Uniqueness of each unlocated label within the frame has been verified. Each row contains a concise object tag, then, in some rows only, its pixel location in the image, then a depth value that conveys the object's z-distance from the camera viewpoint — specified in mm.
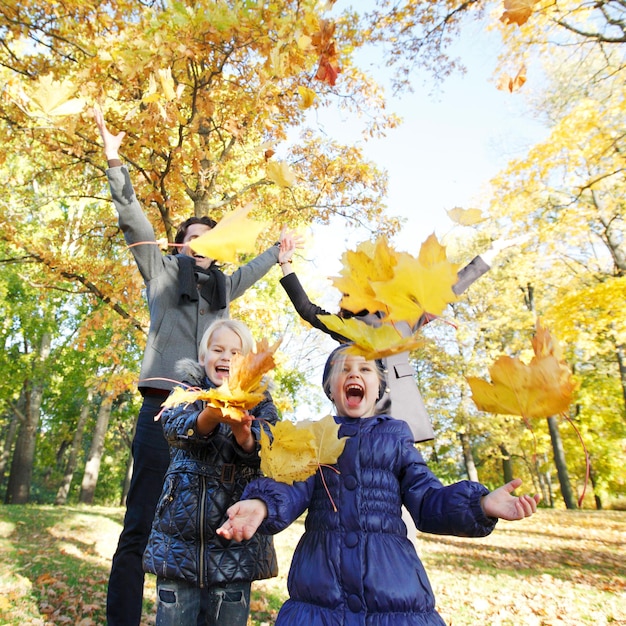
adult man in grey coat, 2127
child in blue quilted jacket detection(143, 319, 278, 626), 1669
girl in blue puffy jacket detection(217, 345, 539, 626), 1349
